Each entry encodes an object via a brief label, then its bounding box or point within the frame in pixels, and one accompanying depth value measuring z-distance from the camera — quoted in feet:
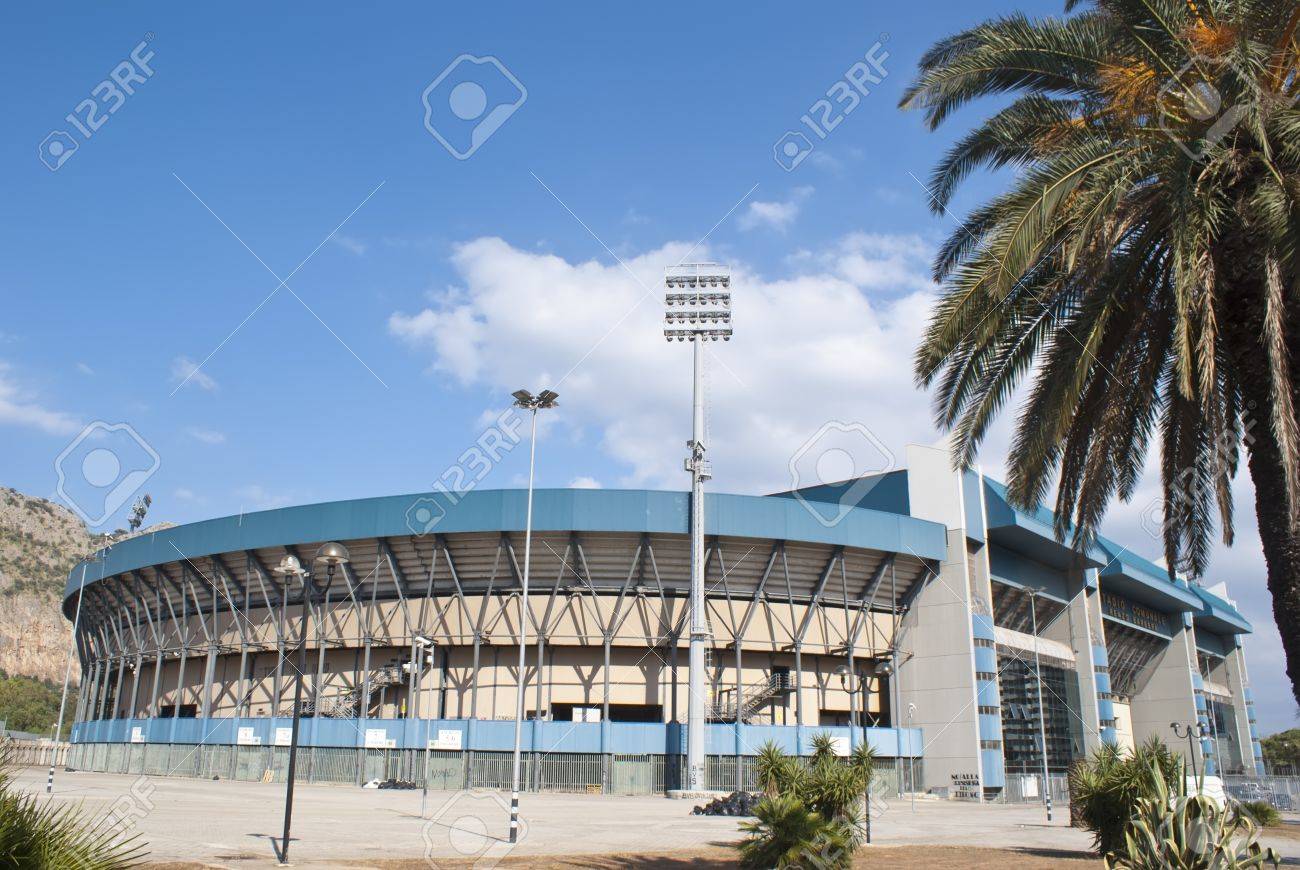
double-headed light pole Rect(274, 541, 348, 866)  47.46
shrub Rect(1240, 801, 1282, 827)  94.02
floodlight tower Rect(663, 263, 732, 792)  131.03
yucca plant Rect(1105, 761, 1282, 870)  28.32
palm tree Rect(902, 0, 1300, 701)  38.52
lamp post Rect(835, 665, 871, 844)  161.50
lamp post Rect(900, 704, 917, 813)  150.00
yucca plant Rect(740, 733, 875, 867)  40.42
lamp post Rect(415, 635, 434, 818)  127.75
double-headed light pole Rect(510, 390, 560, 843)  118.32
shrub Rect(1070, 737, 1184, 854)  47.67
